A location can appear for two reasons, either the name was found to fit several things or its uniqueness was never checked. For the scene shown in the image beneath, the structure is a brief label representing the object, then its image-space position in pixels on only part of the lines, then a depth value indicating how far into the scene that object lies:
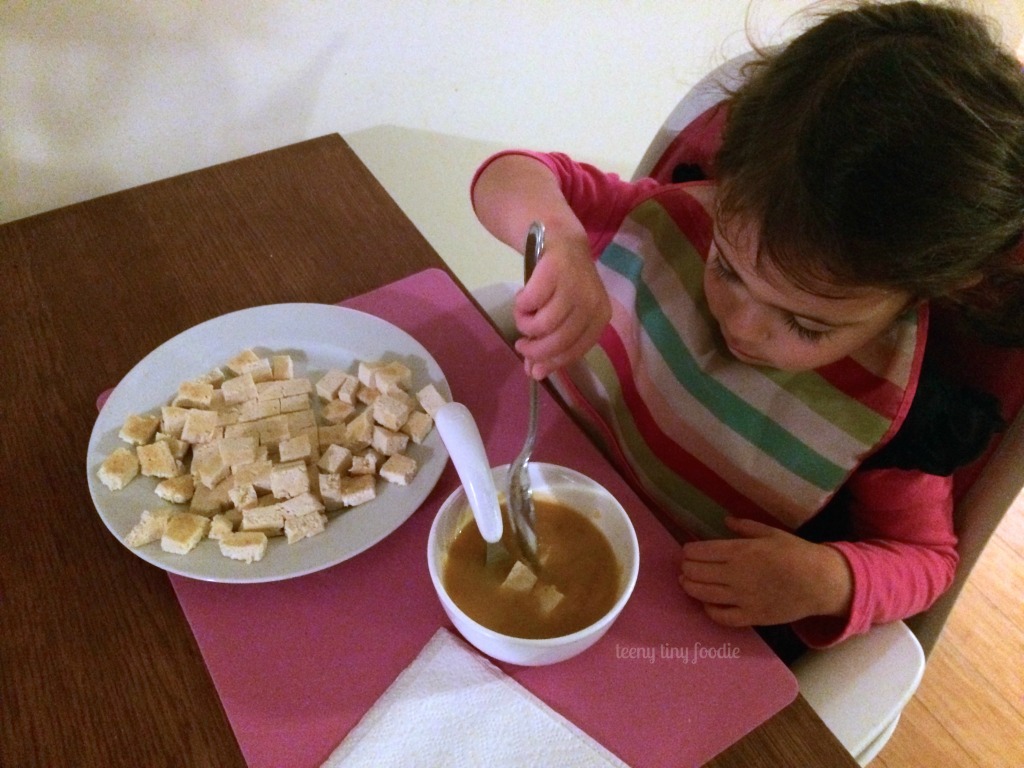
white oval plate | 0.59
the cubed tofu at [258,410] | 0.69
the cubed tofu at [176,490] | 0.63
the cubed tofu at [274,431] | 0.67
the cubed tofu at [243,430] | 0.67
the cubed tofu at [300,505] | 0.61
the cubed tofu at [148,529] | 0.59
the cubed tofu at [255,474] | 0.63
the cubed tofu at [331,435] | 0.67
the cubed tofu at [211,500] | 0.63
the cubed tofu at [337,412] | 0.70
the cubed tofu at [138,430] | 0.66
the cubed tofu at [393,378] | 0.69
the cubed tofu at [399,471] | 0.64
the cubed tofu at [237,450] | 0.64
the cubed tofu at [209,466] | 0.63
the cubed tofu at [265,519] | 0.61
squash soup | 0.55
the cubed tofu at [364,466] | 0.65
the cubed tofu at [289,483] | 0.62
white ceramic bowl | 0.52
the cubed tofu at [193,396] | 0.69
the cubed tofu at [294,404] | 0.70
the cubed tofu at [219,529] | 0.60
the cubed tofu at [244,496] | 0.62
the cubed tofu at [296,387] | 0.71
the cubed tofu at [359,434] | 0.67
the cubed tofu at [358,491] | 0.63
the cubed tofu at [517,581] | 0.57
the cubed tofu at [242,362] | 0.72
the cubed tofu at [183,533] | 0.59
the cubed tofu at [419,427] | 0.67
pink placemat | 0.53
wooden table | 0.53
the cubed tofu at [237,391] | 0.70
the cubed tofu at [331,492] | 0.63
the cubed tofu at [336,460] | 0.65
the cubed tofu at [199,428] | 0.66
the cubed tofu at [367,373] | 0.71
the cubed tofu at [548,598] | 0.56
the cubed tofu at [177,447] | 0.66
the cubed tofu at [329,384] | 0.71
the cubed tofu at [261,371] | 0.72
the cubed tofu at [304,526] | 0.61
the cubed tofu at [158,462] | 0.64
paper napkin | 0.51
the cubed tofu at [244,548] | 0.59
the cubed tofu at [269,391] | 0.70
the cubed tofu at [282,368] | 0.73
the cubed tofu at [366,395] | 0.71
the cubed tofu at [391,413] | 0.67
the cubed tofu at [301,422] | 0.68
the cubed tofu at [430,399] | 0.68
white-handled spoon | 0.56
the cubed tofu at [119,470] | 0.63
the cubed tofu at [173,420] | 0.67
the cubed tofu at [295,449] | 0.65
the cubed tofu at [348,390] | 0.71
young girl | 0.51
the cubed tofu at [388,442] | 0.66
